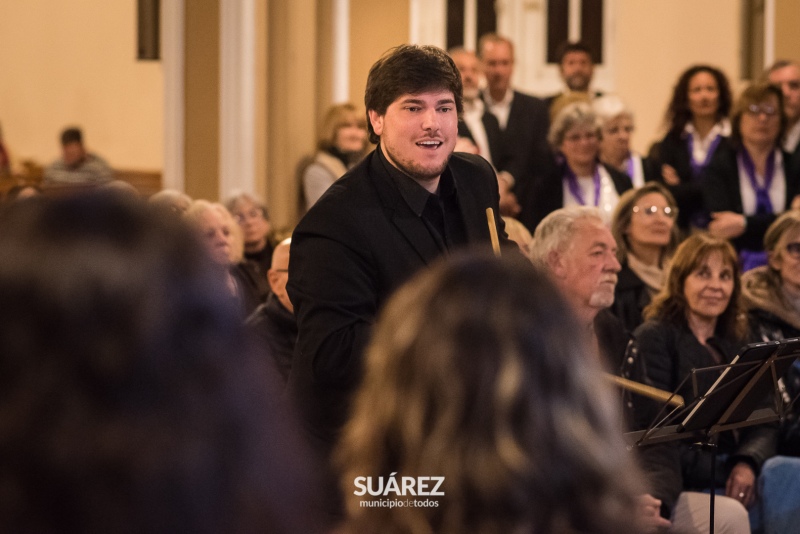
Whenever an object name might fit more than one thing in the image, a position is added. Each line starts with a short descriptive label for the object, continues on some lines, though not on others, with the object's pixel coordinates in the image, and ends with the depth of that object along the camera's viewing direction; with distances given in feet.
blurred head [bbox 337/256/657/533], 6.72
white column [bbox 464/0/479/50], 70.03
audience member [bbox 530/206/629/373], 23.66
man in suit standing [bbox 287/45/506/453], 15.34
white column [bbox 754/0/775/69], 49.28
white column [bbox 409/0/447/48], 68.95
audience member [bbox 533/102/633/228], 35.12
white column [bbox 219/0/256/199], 42.97
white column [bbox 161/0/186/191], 42.82
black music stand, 18.51
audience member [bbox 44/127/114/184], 53.38
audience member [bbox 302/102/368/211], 42.93
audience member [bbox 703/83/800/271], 34.73
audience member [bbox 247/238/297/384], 26.50
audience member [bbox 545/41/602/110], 43.29
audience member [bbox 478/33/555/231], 38.00
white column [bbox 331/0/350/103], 50.93
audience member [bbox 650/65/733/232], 36.94
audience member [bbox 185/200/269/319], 31.00
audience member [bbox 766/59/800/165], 37.90
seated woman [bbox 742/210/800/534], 24.84
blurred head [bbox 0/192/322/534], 5.35
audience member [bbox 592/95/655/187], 38.06
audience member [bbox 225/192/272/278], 35.98
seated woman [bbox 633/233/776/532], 23.88
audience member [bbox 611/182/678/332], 30.36
